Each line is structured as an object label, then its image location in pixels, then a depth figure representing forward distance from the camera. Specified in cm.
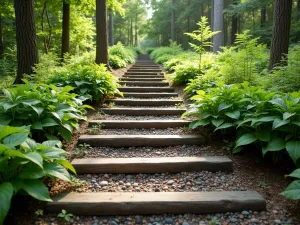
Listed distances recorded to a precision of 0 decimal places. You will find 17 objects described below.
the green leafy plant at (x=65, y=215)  269
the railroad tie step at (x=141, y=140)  442
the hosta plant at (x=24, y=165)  240
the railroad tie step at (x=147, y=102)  676
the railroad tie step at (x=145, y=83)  884
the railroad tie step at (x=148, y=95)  747
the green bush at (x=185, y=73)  787
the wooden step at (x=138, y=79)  955
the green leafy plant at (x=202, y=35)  751
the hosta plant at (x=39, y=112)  366
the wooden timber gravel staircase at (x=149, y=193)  287
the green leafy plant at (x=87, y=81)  570
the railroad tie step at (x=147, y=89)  799
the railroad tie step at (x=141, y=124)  518
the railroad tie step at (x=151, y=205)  284
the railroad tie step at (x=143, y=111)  602
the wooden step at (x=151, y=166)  364
